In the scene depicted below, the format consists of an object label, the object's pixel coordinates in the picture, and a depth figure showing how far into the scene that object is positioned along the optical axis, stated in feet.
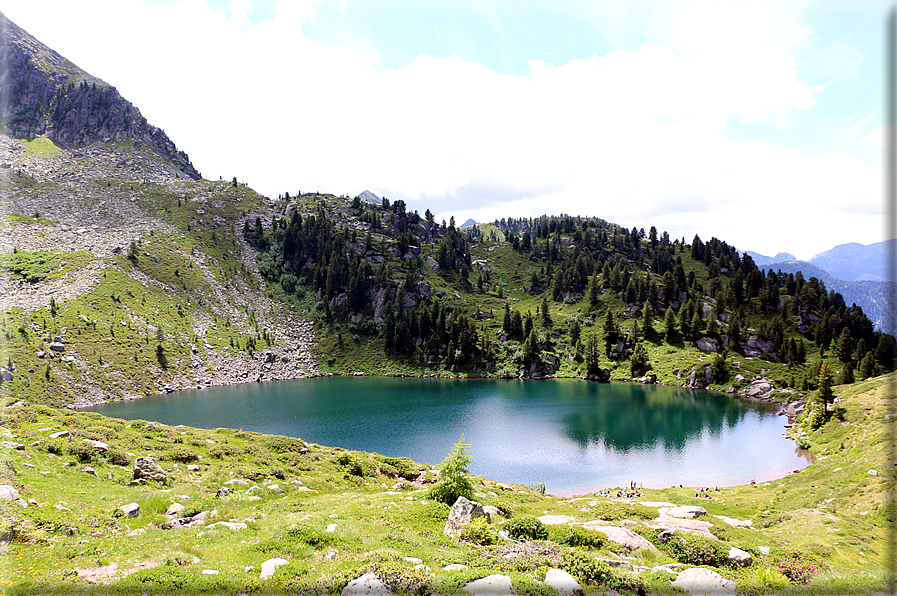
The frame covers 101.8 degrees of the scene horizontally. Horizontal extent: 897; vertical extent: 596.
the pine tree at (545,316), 528.30
